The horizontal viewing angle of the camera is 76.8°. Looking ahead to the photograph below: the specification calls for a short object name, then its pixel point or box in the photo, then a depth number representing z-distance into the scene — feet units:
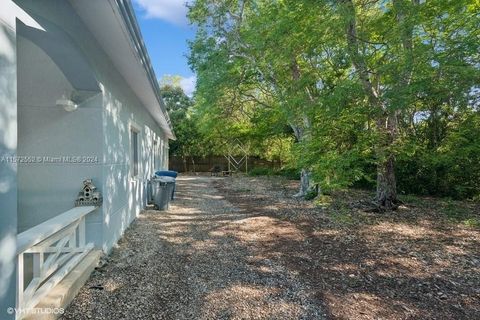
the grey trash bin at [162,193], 26.30
